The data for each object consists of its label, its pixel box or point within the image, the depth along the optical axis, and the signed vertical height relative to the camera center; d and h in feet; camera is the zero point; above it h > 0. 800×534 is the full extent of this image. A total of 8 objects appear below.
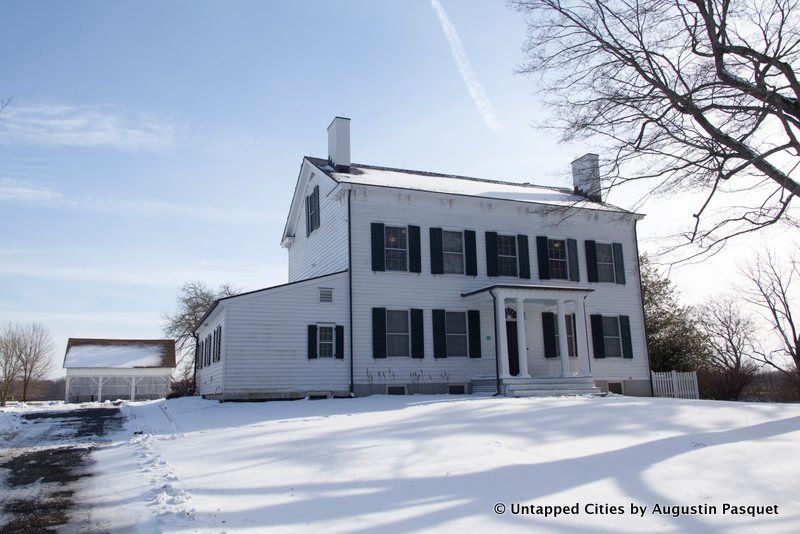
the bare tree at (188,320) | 159.33 +12.44
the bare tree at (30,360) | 140.77 +2.92
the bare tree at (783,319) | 99.35 +5.60
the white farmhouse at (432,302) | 62.39 +6.57
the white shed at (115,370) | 118.01 +0.13
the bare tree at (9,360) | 132.67 +2.78
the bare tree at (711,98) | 37.88 +16.18
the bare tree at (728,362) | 94.12 -1.46
